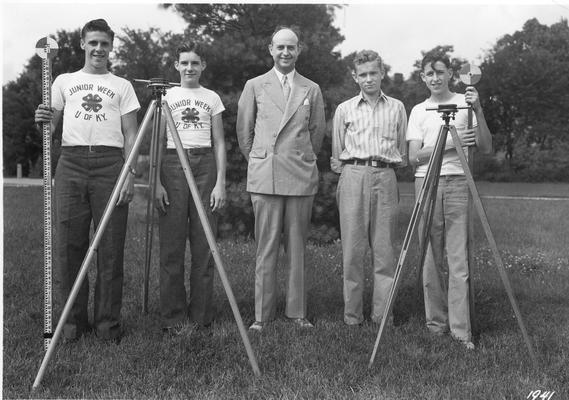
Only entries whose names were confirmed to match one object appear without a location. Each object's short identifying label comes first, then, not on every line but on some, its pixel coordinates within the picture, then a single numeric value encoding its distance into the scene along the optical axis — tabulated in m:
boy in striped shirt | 5.62
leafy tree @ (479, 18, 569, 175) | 9.66
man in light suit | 5.55
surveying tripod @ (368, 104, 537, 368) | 4.62
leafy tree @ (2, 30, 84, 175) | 6.51
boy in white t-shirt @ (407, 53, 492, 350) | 5.16
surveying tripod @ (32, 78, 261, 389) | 4.31
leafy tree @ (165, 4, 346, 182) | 10.22
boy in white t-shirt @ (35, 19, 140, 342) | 4.92
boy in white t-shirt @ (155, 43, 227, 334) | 5.37
